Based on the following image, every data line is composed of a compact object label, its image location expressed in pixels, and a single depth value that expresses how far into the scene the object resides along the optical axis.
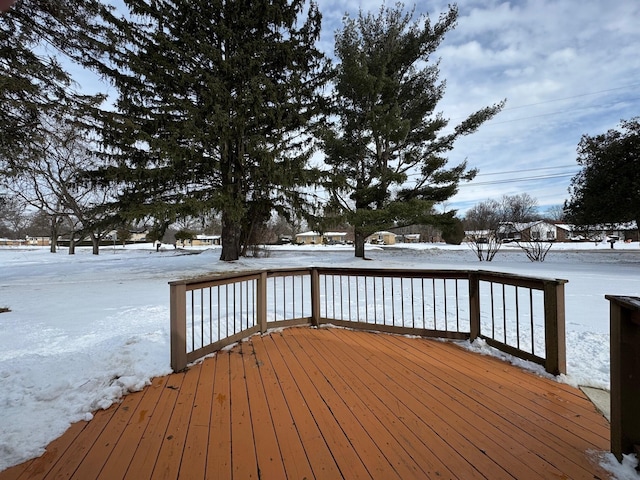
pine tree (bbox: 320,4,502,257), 11.42
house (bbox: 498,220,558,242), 39.02
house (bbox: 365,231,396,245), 54.62
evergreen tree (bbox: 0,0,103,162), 5.36
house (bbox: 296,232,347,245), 55.69
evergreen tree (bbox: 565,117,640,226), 11.42
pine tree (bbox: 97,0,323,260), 8.64
